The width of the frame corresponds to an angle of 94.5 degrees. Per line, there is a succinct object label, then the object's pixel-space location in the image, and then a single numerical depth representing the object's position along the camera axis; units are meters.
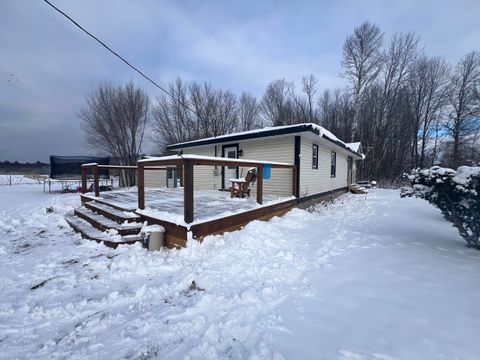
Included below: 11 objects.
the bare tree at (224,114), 24.42
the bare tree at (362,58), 19.08
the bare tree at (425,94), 19.41
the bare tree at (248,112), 26.66
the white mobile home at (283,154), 7.35
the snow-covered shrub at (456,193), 3.29
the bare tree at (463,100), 17.66
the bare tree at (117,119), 19.08
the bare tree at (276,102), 26.12
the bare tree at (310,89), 26.28
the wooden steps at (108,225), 3.99
